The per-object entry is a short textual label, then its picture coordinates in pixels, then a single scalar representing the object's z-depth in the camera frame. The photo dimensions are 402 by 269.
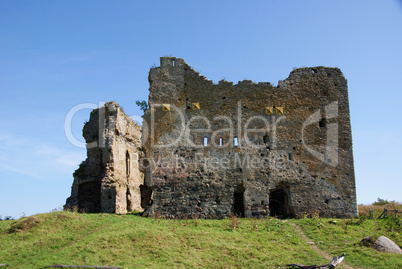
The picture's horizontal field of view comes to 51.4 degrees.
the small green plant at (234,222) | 16.44
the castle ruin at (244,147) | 18.70
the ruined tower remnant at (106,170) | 20.28
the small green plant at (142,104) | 31.58
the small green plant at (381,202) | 24.05
